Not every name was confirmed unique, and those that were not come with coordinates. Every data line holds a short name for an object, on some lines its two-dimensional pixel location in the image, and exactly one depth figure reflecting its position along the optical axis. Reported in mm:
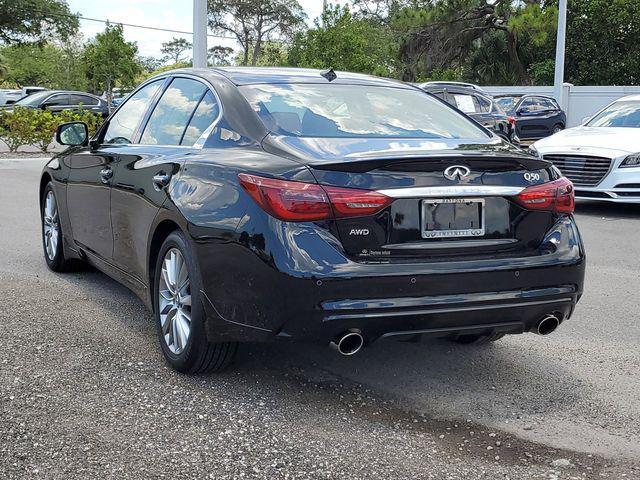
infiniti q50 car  3768
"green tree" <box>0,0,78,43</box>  39500
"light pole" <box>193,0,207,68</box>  17016
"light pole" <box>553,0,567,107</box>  25516
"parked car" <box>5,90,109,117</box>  27438
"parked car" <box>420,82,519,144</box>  17859
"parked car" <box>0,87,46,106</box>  40509
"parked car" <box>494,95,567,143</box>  24359
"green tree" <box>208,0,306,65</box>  63406
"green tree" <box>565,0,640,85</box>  35031
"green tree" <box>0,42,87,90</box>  65750
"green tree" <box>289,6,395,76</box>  26672
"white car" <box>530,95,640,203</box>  10859
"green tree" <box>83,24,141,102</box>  33312
